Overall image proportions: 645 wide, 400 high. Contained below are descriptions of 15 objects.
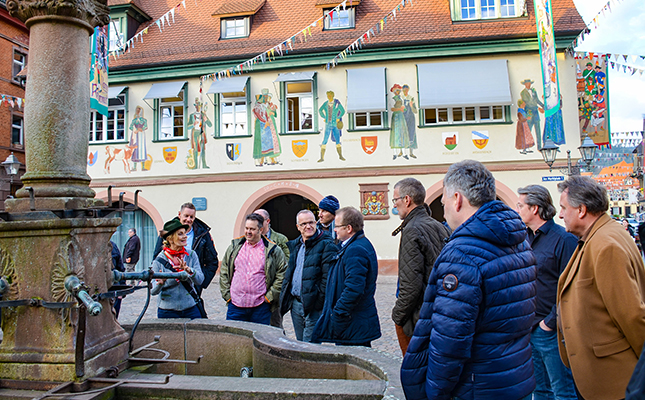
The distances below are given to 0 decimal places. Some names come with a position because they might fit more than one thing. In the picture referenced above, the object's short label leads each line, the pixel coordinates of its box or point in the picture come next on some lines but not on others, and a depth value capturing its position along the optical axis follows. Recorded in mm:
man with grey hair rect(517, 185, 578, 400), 3133
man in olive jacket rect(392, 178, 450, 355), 3291
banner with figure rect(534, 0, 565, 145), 11242
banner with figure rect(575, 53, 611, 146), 13234
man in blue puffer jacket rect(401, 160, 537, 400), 1781
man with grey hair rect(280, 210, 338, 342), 4094
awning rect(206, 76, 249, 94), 13555
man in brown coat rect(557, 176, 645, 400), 2230
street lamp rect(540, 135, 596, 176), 10078
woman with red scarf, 4066
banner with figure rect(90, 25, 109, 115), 8882
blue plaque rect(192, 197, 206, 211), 14172
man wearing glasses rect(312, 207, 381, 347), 3525
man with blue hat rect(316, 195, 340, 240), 4551
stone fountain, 2500
